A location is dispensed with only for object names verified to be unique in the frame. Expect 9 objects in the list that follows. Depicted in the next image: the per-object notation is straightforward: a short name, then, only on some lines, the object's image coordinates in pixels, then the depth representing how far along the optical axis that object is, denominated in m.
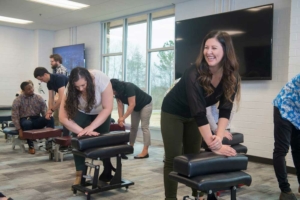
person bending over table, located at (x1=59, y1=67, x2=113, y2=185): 2.40
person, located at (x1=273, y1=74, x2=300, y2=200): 2.28
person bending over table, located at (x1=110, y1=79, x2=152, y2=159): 3.69
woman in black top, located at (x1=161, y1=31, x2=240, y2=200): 1.56
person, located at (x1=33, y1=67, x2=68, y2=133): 3.92
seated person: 4.39
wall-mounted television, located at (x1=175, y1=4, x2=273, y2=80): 4.02
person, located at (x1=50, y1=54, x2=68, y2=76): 5.04
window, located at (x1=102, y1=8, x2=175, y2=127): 5.84
